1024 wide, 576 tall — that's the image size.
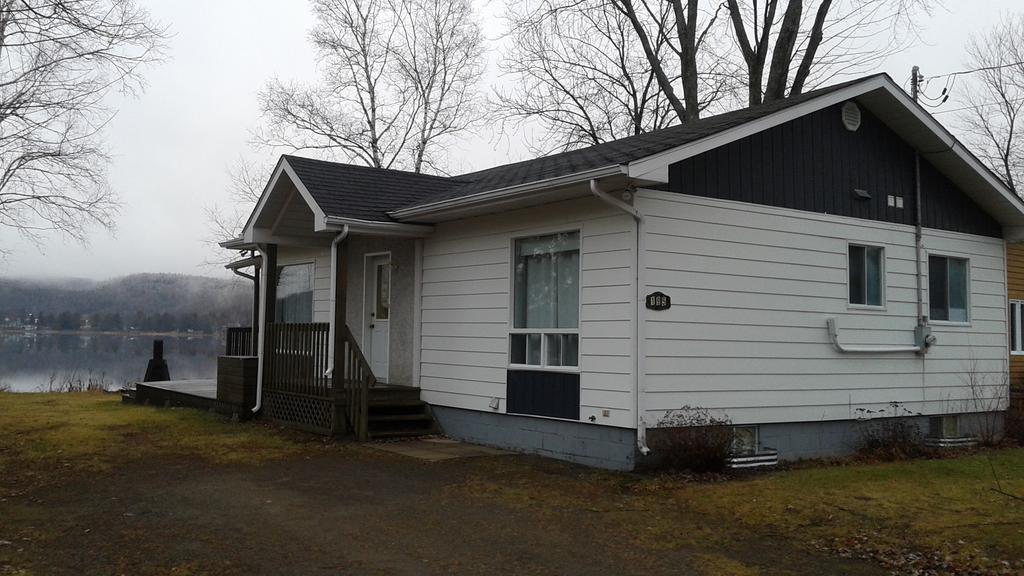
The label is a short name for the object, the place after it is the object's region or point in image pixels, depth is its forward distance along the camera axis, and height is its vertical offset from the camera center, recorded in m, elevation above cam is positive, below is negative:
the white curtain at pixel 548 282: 9.78 +0.62
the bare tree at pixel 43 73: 8.97 +3.73
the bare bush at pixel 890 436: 10.53 -1.30
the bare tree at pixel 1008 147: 29.86 +6.99
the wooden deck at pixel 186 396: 13.68 -1.29
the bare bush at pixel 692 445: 8.68 -1.17
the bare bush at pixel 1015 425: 12.07 -1.26
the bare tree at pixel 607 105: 25.56 +7.16
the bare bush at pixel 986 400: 12.21 -0.94
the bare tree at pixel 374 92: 32.12 +9.32
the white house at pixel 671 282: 9.09 +0.66
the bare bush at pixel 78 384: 21.89 -1.57
